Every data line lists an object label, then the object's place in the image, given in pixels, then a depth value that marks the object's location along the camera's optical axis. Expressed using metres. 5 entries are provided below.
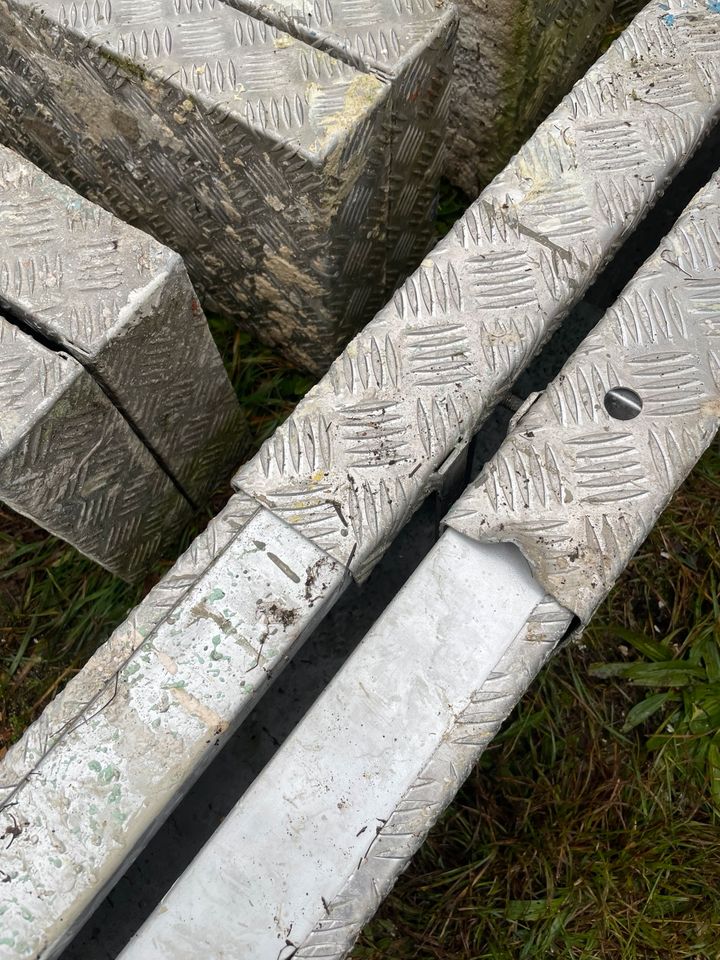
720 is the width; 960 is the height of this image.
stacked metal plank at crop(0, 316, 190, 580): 0.35
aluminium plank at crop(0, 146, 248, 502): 0.37
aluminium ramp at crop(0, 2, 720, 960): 0.32
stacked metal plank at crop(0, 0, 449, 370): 0.38
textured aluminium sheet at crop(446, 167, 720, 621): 0.34
